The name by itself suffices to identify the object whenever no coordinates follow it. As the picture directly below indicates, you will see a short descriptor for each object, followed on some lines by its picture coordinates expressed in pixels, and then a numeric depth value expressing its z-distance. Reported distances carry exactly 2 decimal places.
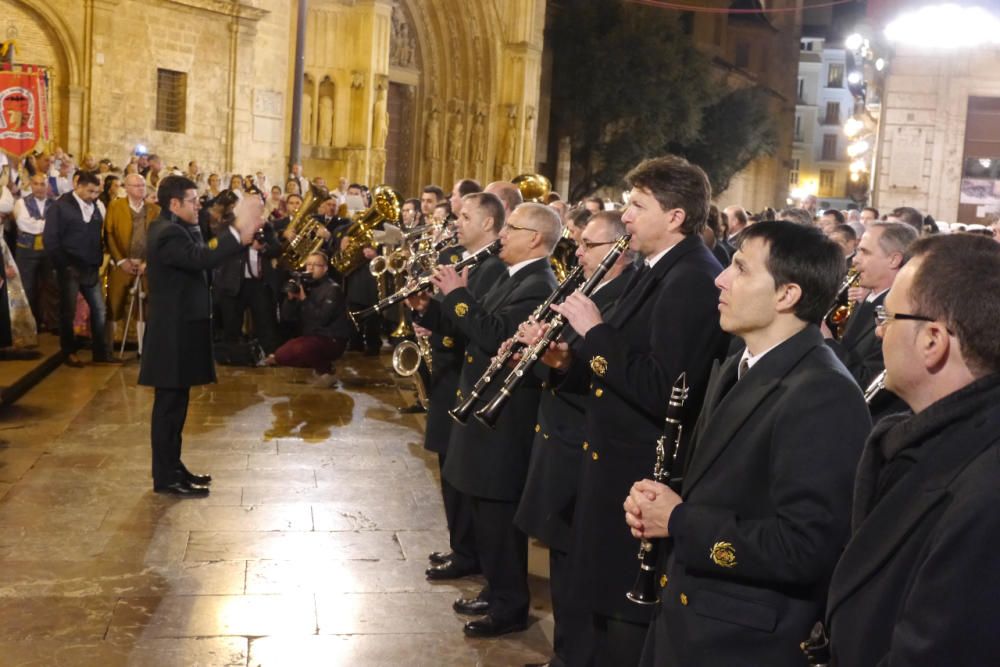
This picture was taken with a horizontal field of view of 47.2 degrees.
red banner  12.10
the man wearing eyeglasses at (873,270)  5.36
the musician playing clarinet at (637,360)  3.70
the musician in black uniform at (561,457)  4.51
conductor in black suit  7.28
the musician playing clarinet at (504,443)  5.19
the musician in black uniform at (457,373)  5.91
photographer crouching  12.38
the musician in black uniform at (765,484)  2.65
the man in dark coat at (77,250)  12.05
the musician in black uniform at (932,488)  1.93
